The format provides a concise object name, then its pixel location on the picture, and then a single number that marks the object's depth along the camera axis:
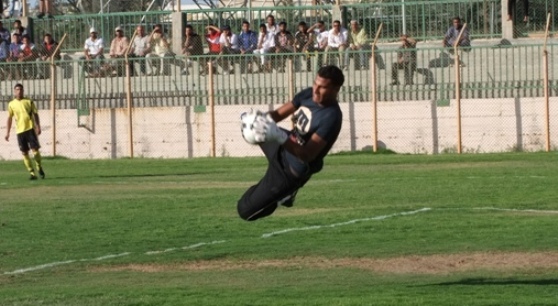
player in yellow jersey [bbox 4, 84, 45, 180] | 29.33
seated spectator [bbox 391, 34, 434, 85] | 37.78
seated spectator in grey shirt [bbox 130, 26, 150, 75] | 41.38
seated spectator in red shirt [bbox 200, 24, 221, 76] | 39.84
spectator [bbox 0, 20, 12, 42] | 42.88
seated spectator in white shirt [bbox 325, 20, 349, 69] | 38.84
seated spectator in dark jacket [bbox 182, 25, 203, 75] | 40.59
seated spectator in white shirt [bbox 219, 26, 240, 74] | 40.28
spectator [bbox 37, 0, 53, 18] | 45.19
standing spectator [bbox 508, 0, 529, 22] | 39.12
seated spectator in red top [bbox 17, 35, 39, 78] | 41.75
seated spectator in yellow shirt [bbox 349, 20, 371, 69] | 38.38
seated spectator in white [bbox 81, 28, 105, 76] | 41.12
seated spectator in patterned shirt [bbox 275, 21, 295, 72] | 39.50
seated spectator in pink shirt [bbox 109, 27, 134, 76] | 40.75
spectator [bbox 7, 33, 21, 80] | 41.97
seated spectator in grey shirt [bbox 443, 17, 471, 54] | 37.66
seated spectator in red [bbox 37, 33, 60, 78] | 41.44
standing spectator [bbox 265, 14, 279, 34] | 40.00
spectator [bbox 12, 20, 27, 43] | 43.06
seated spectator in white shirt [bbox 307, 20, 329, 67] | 39.34
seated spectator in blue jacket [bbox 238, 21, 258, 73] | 40.18
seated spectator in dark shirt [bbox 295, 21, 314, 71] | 39.25
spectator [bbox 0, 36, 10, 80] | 42.22
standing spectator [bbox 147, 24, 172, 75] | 40.38
